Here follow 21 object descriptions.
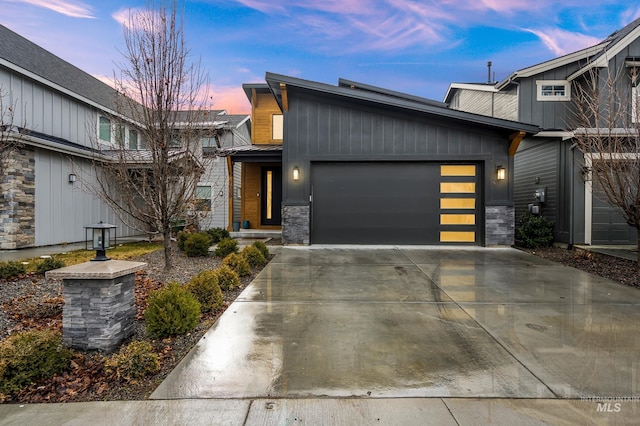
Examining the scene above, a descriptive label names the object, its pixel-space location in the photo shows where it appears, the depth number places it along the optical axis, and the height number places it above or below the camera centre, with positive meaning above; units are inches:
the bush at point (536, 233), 351.9 -28.6
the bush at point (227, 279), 182.7 -42.6
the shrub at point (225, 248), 283.7 -37.6
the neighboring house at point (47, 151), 318.3 +62.3
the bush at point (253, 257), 248.1 -39.7
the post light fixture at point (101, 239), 121.1 -13.0
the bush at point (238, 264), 214.9 -39.8
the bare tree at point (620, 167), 224.4 +29.8
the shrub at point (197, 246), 284.5 -35.6
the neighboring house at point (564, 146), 341.7 +74.8
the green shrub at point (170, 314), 117.3 -40.8
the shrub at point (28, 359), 86.9 -44.3
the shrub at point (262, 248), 272.8 -36.0
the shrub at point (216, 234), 377.7 -33.8
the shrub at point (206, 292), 149.6 -41.1
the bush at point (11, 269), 197.3 -40.2
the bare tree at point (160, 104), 202.5 +69.6
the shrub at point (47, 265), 208.1 -39.1
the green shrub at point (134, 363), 92.0 -46.7
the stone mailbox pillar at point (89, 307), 105.1 -33.9
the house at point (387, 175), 351.9 +37.2
